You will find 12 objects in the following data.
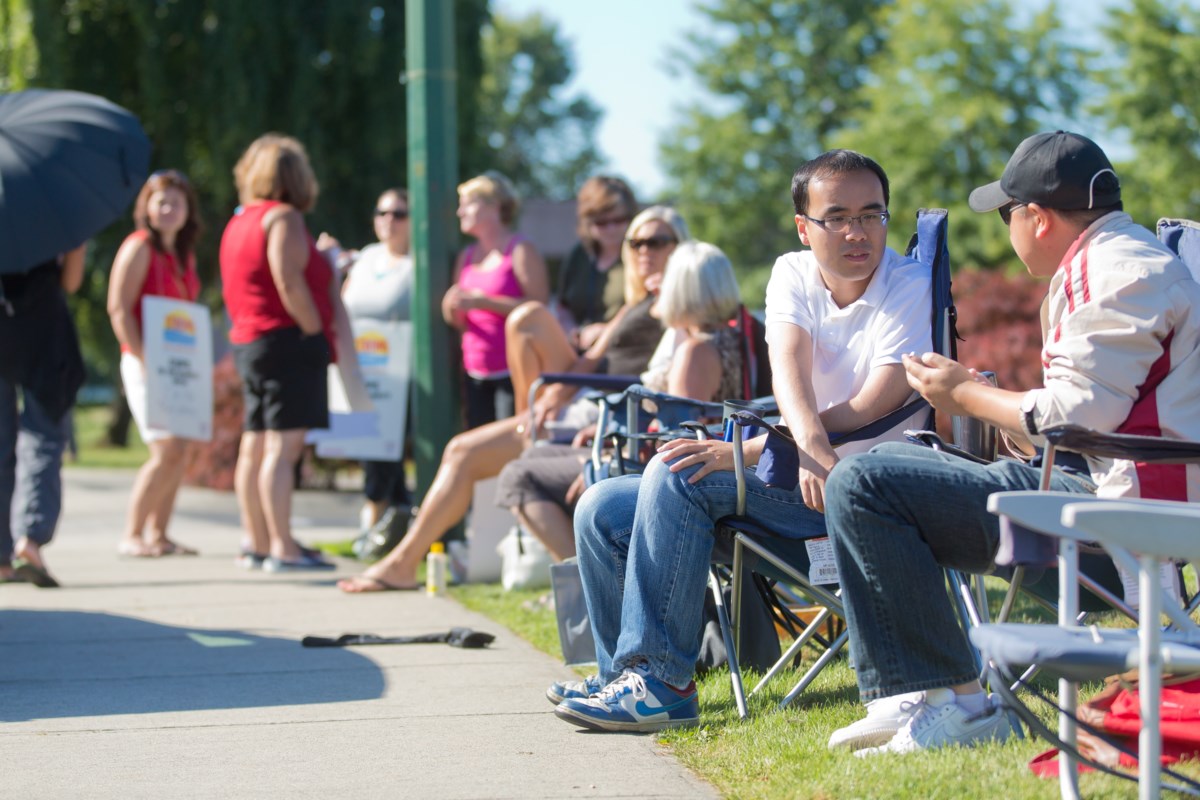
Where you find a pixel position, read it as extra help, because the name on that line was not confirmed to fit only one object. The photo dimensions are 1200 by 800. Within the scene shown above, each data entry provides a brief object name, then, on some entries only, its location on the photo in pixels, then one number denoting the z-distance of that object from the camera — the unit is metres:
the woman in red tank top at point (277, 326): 15.55
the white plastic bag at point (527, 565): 14.07
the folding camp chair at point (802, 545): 8.05
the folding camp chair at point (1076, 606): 5.25
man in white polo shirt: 8.01
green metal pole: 16.30
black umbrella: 13.88
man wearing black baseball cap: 6.48
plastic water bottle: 14.09
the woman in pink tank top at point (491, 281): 15.95
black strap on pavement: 11.17
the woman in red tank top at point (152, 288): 16.77
